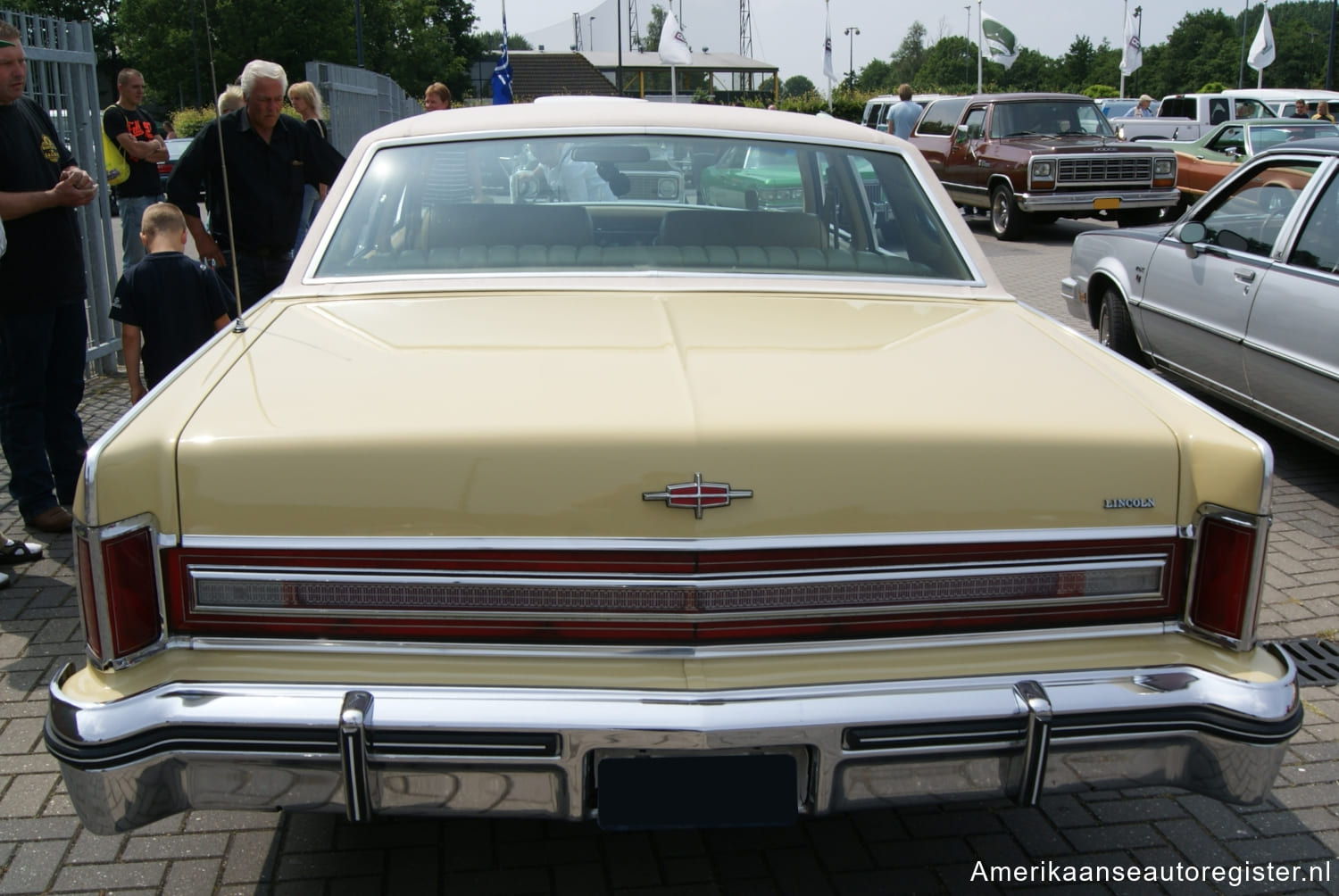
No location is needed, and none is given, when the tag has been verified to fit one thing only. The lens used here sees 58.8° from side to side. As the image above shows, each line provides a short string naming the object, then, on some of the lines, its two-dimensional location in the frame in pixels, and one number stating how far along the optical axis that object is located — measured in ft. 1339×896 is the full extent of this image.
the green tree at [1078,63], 300.40
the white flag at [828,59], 116.91
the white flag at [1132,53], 121.90
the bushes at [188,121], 104.53
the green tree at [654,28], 507.71
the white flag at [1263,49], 95.14
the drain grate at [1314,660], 12.67
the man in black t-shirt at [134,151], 28.81
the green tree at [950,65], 421.38
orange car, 50.31
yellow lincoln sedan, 7.13
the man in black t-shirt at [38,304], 15.56
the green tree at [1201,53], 298.76
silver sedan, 17.74
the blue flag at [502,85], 56.18
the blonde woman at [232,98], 24.58
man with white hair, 19.48
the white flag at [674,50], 91.20
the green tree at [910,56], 502.38
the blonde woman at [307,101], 27.91
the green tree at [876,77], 501.97
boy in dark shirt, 16.47
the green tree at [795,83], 501.23
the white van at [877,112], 80.12
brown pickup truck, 50.70
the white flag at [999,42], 100.27
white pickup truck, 69.51
